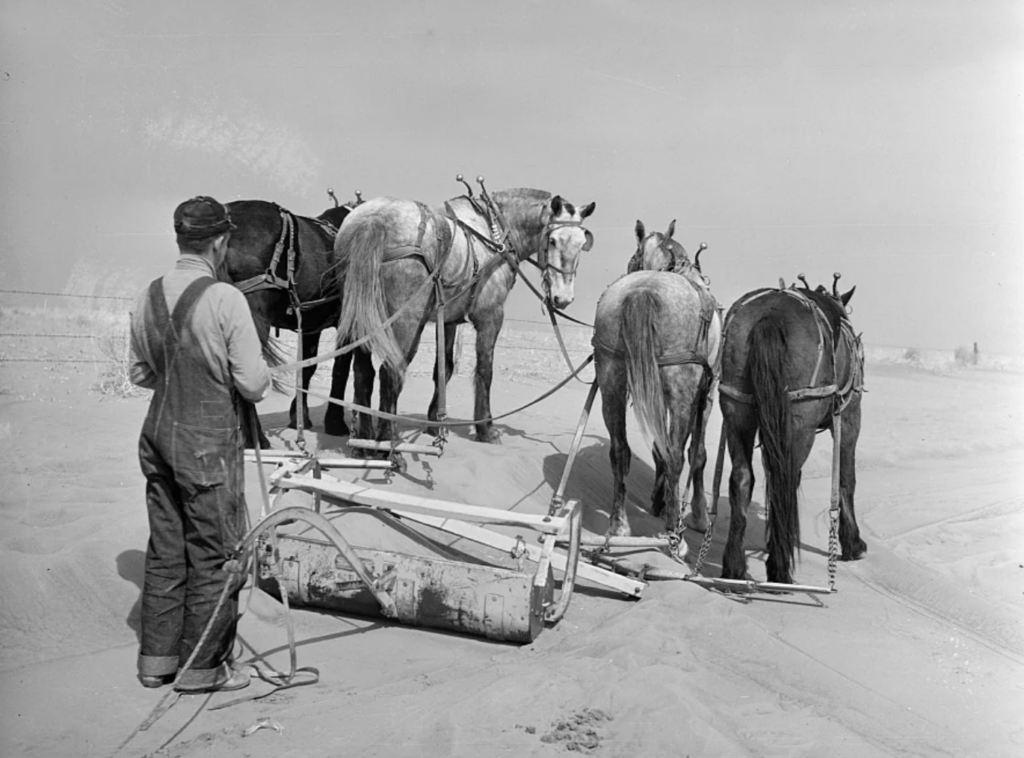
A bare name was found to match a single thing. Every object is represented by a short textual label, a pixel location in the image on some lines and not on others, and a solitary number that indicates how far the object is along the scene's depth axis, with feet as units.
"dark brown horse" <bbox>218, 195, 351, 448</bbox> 24.21
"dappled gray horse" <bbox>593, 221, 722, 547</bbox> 22.12
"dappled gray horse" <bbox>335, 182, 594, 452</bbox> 23.53
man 12.71
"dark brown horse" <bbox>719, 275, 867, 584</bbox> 20.03
